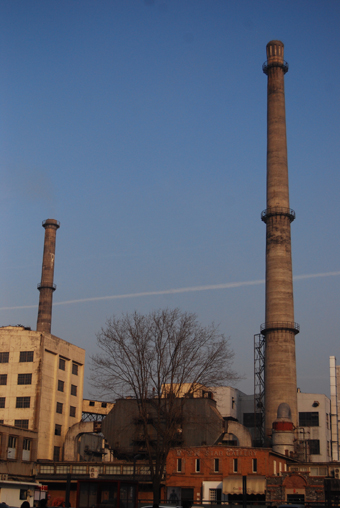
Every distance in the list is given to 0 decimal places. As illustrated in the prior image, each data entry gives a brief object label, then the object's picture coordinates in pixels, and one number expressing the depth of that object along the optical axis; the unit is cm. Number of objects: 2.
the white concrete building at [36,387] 6109
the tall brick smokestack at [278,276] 6119
